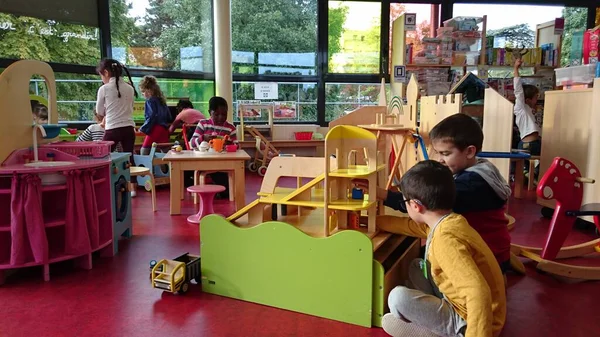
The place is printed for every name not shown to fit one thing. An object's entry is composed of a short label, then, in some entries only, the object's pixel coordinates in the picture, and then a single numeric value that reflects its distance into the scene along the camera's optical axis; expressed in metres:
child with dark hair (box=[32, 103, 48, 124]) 3.20
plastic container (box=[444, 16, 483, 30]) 6.27
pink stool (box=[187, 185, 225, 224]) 3.72
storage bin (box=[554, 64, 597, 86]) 3.83
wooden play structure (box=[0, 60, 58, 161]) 2.63
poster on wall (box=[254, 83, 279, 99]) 7.20
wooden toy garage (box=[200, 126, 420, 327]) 2.03
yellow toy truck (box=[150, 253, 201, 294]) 2.35
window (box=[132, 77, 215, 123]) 6.14
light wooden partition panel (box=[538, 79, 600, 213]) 3.55
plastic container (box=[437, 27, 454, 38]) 6.28
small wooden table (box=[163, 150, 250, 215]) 4.03
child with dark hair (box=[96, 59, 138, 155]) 4.27
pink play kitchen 2.51
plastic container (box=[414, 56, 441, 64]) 6.33
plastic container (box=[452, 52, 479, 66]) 6.39
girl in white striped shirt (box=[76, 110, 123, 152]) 4.82
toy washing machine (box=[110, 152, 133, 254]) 3.09
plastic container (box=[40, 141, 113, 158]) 2.98
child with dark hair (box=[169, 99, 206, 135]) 5.49
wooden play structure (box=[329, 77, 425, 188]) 4.01
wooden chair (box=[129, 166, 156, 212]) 4.31
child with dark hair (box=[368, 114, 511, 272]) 2.07
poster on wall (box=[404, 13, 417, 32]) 6.32
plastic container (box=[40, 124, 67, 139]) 2.96
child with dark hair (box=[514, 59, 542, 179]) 4.94
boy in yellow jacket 1.48
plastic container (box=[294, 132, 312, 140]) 7.10
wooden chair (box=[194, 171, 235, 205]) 4.41
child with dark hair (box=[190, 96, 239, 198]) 4.59
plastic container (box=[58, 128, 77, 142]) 5.04
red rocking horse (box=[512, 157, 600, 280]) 2.66
